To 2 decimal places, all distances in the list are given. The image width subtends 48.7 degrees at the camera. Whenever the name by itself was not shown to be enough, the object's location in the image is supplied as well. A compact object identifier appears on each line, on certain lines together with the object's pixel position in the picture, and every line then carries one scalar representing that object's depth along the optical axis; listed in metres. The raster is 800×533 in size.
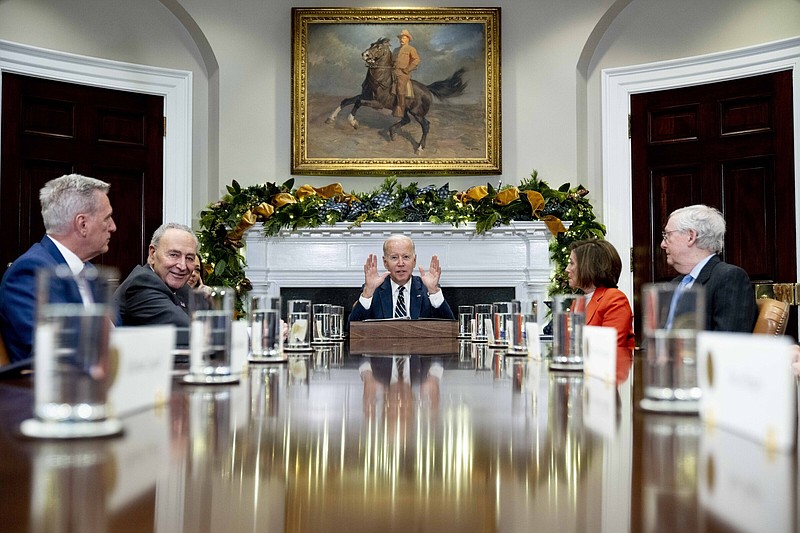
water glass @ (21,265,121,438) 0.90
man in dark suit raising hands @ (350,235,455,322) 5.46
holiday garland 6.42
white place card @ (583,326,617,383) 1.52
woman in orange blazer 3.37
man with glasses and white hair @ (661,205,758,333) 3.09
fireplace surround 6.55
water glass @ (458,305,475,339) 4.52
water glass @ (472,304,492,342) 3.83
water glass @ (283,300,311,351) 2.84
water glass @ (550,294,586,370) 1.85
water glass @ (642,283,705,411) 1.11
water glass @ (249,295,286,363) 2.19
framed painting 6.73
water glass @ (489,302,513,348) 3.23
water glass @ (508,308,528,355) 2.65
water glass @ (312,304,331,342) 3.52
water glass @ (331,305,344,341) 3.76
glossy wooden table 0.56
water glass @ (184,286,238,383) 1.47
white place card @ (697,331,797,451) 0.79
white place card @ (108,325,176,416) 1.03
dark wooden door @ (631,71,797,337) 6.03
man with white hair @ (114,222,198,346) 2.83
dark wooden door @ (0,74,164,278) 6.02
